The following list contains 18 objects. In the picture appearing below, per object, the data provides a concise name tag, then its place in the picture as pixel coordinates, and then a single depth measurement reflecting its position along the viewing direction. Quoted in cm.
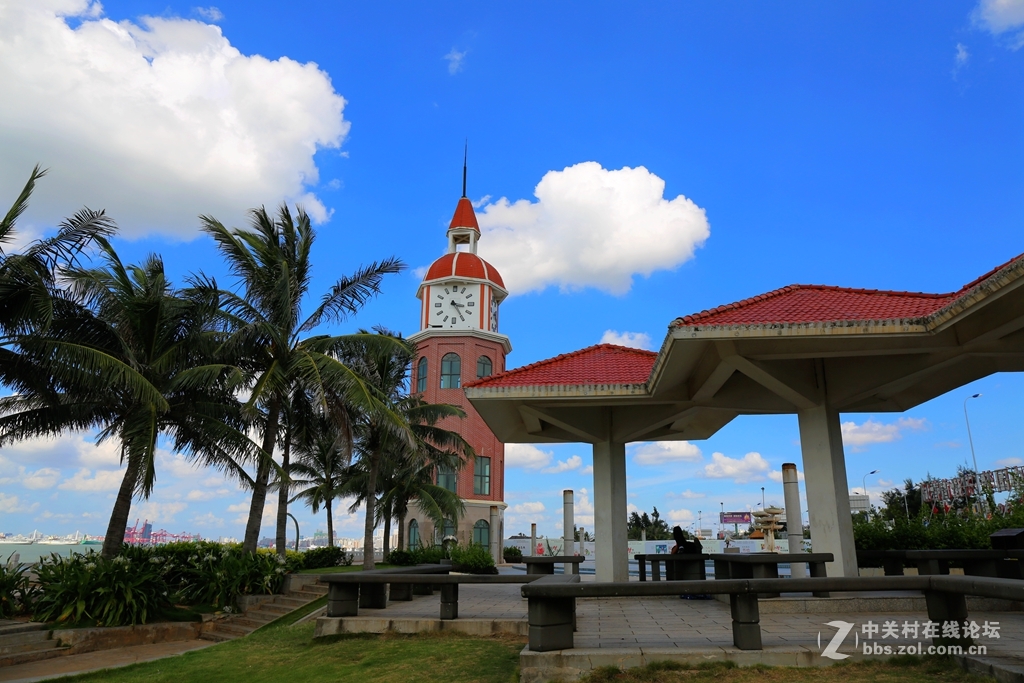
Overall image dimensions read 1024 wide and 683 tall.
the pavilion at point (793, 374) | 858
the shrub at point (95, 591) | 1416
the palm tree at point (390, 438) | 2316
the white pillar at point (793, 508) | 1302
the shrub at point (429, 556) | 2378
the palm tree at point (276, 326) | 1745
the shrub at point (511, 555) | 3868
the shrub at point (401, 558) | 2601
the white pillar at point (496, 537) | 3688
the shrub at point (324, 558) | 2567
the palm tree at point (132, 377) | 1447
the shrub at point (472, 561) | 2047
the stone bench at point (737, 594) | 639
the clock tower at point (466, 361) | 3684
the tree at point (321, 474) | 2832
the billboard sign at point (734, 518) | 8247
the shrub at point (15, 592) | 1423
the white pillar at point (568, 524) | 2038
